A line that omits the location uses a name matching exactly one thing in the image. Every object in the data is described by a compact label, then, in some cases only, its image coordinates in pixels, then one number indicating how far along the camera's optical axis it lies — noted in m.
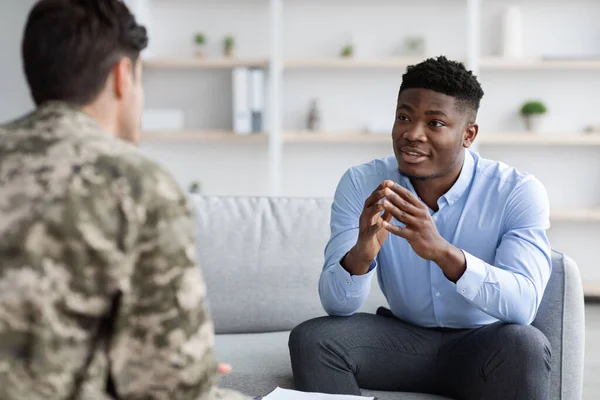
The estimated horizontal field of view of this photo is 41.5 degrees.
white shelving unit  4.70
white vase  4.78
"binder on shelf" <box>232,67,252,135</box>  4.69
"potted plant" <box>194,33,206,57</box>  4.87
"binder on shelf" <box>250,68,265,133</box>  4.68
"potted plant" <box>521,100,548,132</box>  4.75
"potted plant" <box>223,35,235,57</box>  4.84
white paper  1.58
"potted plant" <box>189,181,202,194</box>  4.91
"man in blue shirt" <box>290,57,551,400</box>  1.83
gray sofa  2.34
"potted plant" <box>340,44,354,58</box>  4.78
